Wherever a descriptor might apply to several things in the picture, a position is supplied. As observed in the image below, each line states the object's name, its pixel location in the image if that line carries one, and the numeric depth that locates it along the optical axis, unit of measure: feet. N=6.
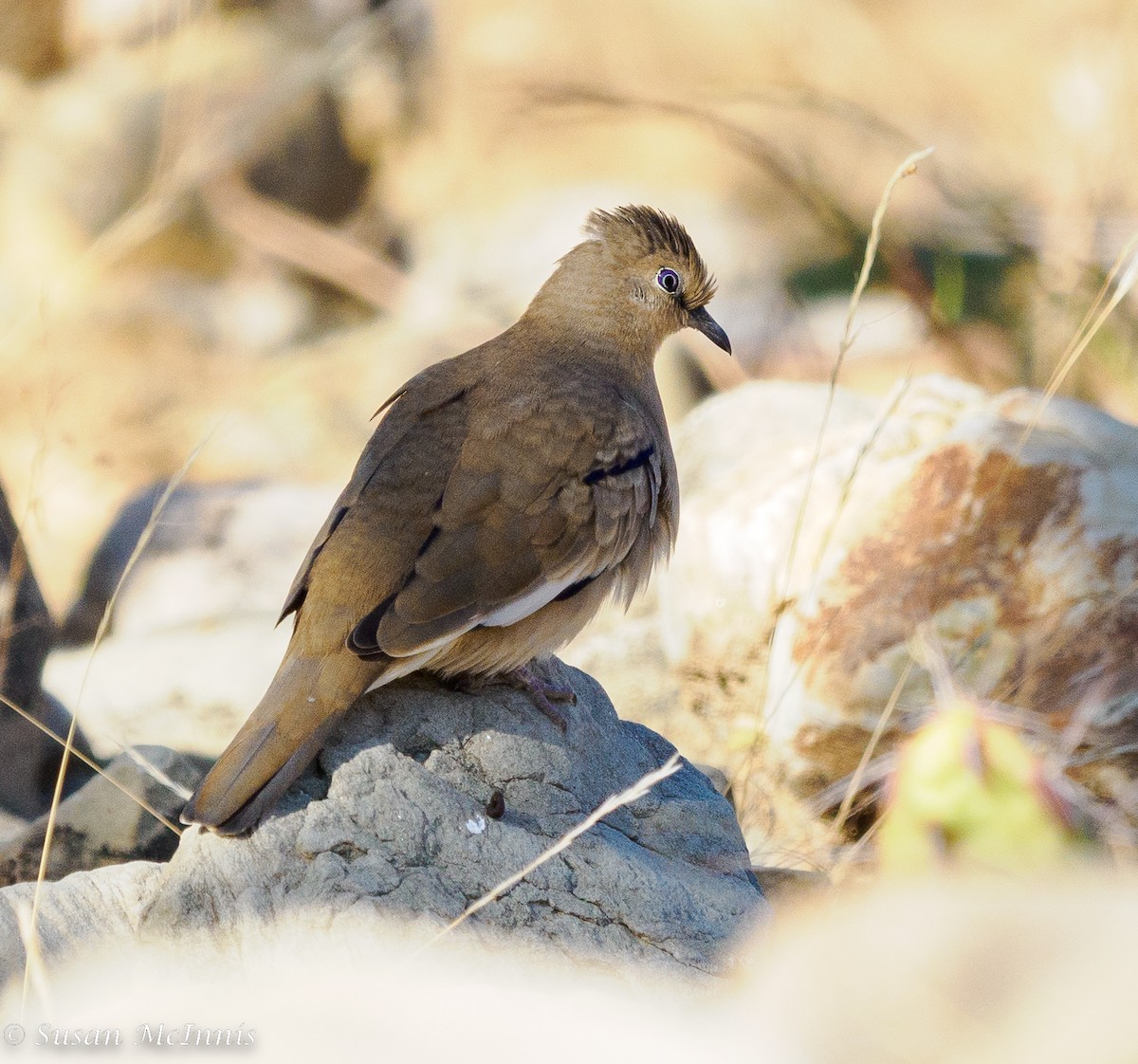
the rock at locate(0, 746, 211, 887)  26.35
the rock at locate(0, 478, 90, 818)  29.17
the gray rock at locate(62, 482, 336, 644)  45.75
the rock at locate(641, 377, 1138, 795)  30.71
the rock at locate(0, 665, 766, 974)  19.72
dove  21.71
